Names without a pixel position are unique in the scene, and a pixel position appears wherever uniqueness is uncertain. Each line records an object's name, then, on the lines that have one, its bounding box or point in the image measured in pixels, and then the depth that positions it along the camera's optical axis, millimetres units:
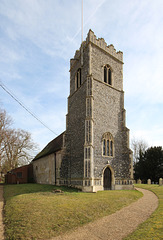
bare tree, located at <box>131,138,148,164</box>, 43797
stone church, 16500
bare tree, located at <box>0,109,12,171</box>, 20453
